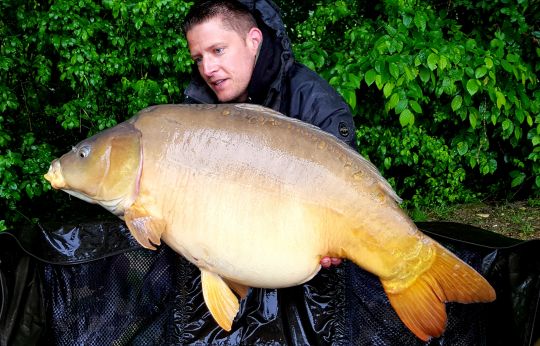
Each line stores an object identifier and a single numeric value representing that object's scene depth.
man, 1.85
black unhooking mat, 1.77
